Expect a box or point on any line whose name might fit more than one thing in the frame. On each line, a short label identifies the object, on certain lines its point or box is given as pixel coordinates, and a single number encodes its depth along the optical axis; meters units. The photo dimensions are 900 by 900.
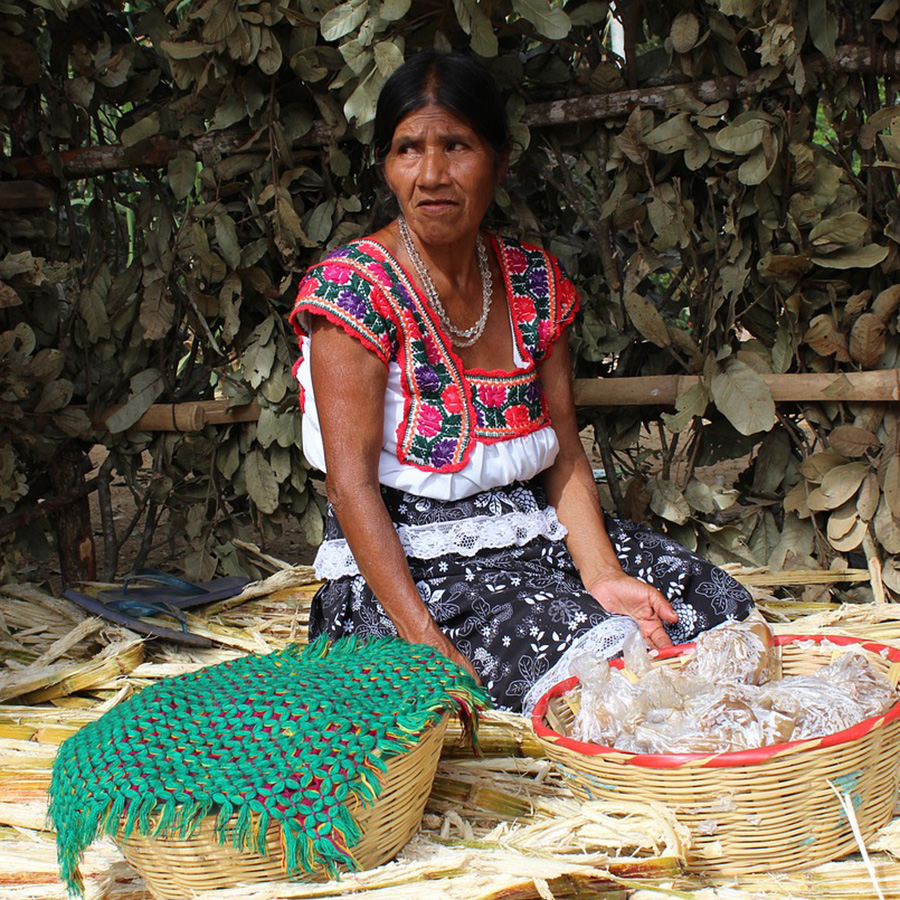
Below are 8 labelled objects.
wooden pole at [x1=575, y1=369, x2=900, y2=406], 2.67
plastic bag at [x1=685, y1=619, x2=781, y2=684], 1.77
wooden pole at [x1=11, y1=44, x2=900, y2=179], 2.56
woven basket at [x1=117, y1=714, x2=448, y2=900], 1.50
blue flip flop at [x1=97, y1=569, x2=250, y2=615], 2.77
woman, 2.09
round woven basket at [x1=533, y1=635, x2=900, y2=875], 1.50
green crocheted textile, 1.48
